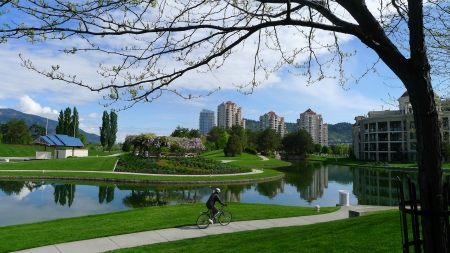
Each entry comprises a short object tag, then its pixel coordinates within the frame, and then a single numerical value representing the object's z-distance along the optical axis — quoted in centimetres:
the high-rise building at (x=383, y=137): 6362
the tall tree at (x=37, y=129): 10056
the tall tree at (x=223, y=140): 8000
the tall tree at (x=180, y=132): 7301
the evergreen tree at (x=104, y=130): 6738
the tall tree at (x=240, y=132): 8548
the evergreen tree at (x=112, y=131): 6865
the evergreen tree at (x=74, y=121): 6514
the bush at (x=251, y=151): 7202
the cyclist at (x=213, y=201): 1044
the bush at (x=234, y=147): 6356
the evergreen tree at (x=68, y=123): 6450
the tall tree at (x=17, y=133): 7100
